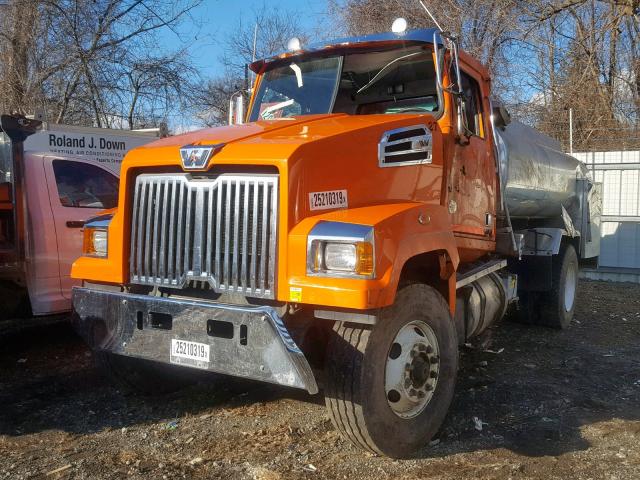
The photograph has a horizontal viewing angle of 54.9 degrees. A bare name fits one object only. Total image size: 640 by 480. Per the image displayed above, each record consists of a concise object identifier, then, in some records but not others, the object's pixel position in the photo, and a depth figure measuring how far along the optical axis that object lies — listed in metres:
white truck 5.55
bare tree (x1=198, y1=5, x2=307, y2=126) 16.31
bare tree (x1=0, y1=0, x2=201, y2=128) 11.77
